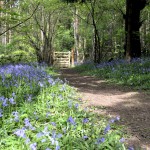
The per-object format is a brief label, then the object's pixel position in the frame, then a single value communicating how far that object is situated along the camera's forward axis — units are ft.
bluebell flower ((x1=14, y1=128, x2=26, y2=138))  8.72
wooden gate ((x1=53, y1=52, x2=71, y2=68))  78.79
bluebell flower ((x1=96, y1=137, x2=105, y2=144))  9.71
